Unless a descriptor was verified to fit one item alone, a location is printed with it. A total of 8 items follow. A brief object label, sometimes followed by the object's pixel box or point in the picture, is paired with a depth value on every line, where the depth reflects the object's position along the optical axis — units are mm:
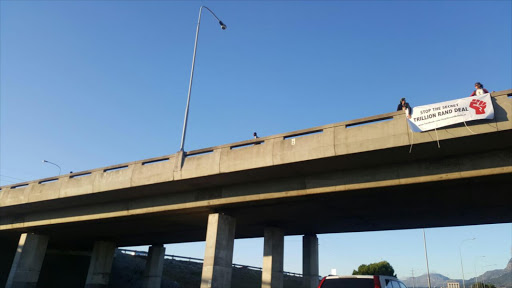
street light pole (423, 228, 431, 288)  50606
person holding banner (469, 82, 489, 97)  13430
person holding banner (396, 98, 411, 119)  14272
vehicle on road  9898
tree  90100
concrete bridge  14469
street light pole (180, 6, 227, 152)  21370
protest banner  12875
